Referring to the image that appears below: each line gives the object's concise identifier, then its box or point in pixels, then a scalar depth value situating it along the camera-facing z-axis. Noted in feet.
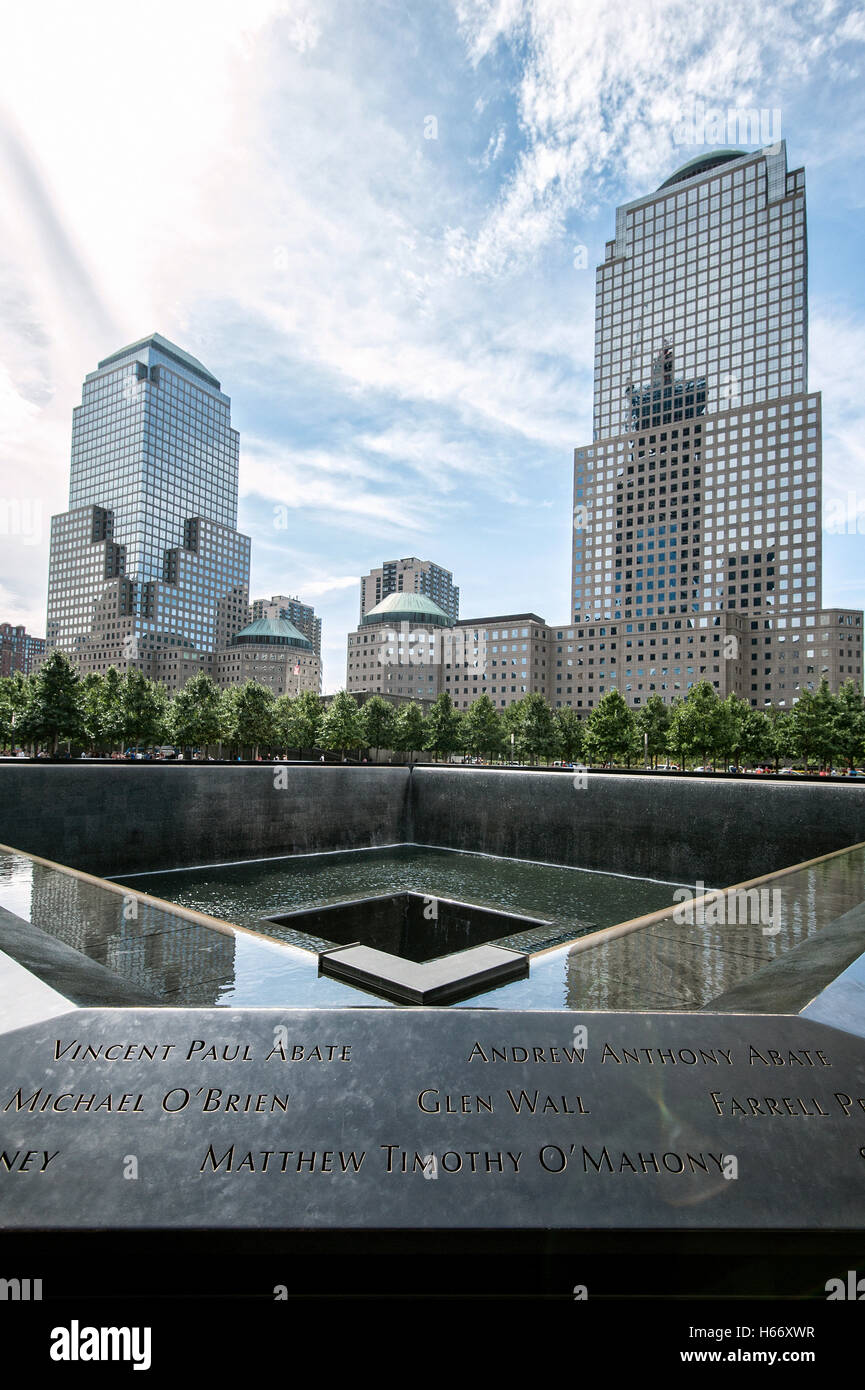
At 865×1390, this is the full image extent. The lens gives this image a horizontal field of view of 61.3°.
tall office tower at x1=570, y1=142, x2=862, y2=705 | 366.43
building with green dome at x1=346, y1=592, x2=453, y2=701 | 472.85
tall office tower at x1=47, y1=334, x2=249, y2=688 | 523.70
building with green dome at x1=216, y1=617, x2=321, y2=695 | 533.55
